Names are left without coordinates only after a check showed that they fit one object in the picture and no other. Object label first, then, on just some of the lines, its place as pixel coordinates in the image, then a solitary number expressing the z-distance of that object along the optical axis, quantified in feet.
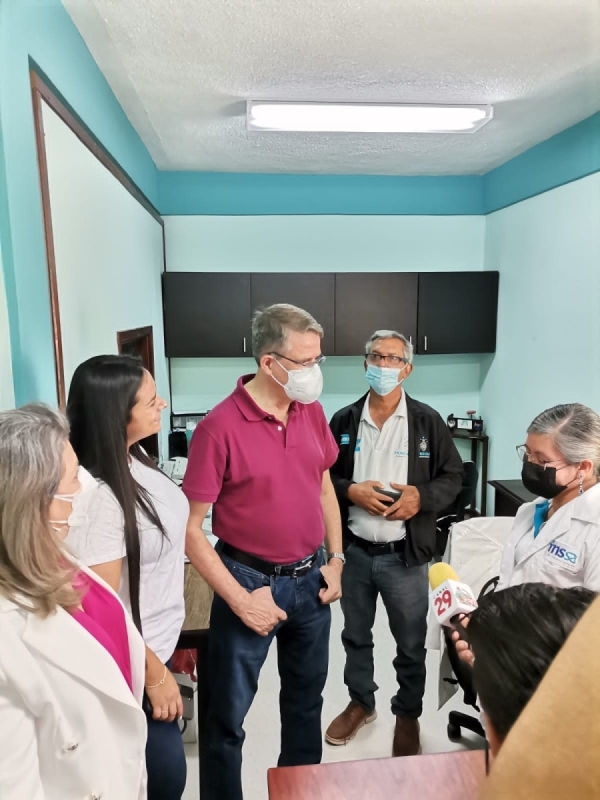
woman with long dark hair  3.60
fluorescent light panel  7.80
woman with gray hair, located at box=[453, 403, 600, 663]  4.54
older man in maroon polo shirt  4.83
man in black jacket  6.21
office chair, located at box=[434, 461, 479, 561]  10.41
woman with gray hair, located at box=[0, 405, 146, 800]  2.60
